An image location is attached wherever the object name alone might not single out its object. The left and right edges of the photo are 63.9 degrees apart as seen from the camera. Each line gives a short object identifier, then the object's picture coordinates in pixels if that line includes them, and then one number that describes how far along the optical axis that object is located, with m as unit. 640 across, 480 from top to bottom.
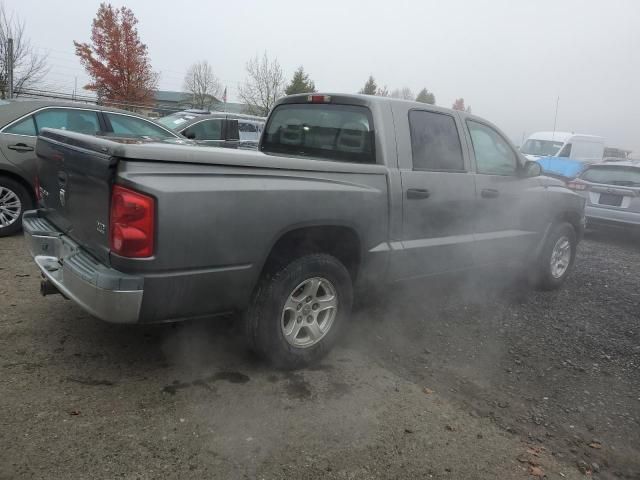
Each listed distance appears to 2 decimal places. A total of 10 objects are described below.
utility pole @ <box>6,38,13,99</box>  14.82
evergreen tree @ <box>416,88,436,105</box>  60.22
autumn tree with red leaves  27.92
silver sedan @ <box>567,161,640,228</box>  8.20
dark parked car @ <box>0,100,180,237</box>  5.57
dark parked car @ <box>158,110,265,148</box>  10.27
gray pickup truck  2.52
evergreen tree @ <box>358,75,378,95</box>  47.93
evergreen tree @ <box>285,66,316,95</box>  32.69
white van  15.32
